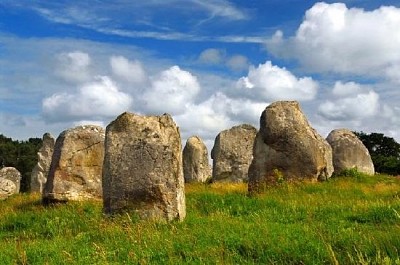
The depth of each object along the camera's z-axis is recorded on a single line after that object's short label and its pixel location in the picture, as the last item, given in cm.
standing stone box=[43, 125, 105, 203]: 2153
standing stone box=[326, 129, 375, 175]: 3300
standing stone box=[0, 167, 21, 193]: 4164
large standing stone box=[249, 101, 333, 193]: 2345
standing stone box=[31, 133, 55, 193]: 3764
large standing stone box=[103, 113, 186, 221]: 1442
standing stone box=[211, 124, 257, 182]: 3403
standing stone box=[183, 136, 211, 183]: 3856
